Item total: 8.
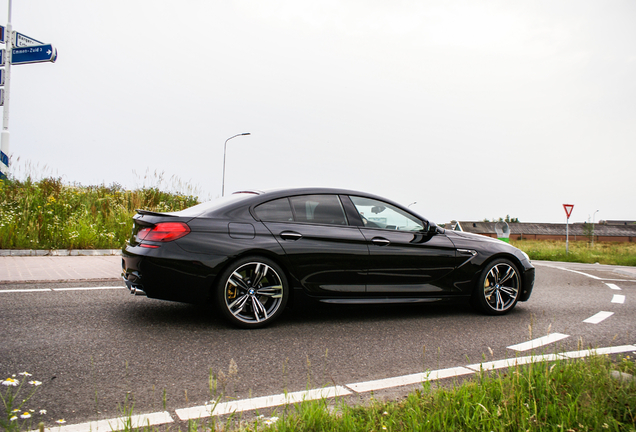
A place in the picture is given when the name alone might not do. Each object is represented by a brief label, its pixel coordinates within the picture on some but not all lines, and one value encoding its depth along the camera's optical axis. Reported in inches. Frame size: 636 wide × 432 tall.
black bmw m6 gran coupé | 180.4
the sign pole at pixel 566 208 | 959.0
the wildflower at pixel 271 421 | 94.4
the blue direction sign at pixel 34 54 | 518.3
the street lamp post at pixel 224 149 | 1101.9
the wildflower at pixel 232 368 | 92.9
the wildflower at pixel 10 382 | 102.2
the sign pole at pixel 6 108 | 524.1
